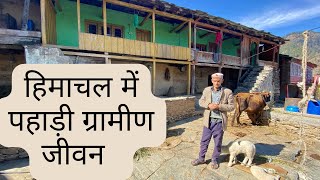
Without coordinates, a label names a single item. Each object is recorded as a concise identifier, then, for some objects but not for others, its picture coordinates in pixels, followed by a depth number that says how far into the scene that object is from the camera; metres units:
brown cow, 6.07
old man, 3.12
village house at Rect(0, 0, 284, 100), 5.96
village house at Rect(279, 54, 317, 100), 14.95
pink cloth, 10.21
